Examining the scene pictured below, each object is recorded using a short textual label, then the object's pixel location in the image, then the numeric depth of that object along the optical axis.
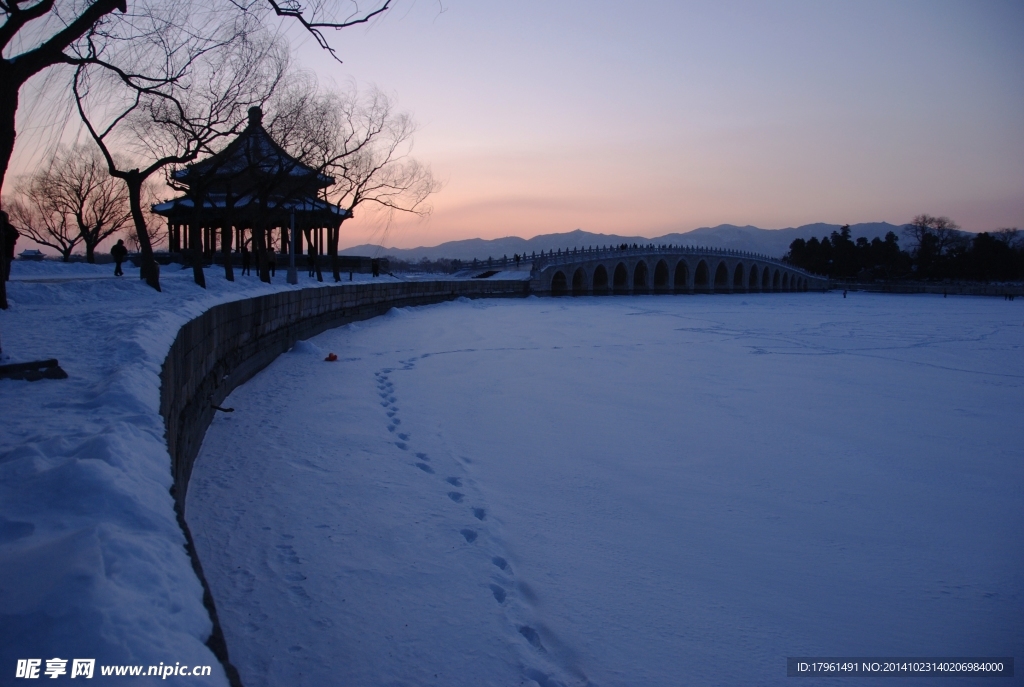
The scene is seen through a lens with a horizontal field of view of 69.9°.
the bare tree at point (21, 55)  5.63
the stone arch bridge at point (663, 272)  56.59
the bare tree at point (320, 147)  19.95
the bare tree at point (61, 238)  38.59
